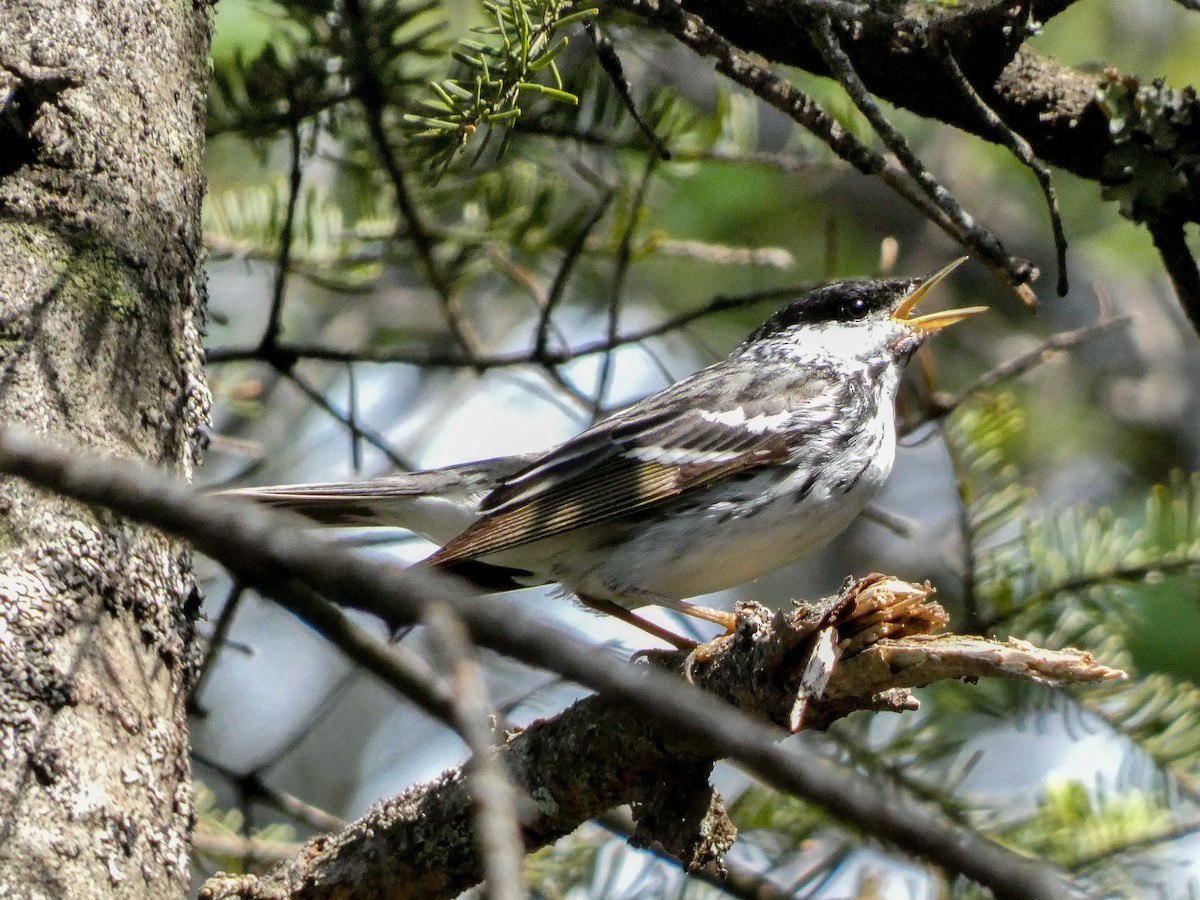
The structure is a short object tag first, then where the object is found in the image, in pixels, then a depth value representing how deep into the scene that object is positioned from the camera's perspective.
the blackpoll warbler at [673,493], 7.38
